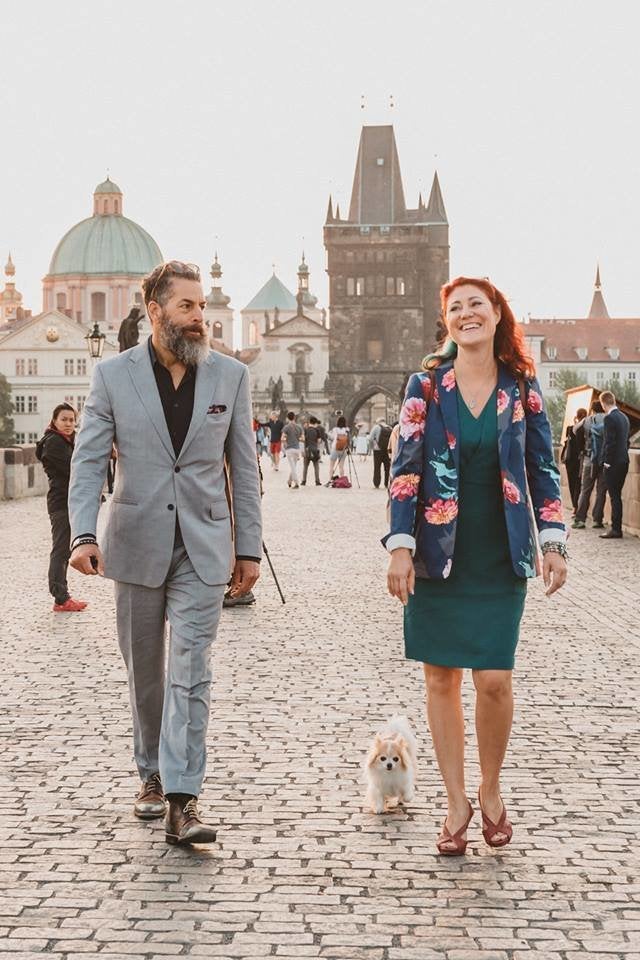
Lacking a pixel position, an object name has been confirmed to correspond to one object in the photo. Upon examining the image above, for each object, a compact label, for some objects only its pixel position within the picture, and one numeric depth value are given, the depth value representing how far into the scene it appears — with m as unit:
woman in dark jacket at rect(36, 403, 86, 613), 11.12
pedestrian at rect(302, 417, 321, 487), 34.94
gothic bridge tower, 109.75
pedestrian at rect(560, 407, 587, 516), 21.91
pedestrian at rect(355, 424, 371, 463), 61.94
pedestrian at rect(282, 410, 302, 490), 33.62
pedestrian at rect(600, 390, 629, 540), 18.72
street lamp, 32.41
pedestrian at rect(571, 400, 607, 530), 19.73
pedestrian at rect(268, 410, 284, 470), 45.66
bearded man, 4.94
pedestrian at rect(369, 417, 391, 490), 32.03
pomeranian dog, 5.27
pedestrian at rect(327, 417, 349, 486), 33.06
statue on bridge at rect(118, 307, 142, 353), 23.38
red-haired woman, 4.74
